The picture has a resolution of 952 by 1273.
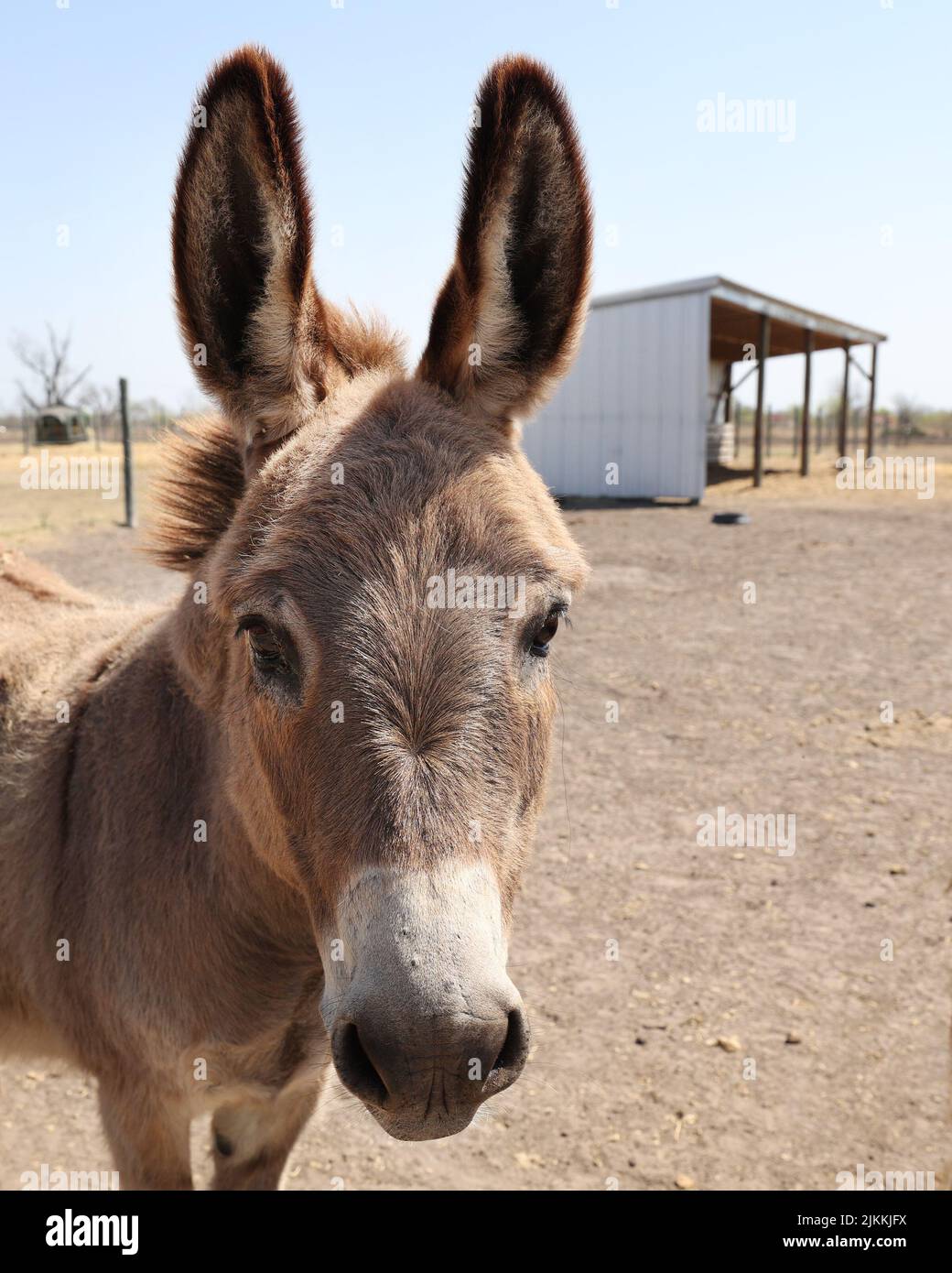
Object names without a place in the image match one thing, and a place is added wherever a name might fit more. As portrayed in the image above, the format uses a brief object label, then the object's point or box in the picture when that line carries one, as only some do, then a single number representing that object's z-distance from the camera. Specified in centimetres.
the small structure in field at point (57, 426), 4956
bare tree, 6638
